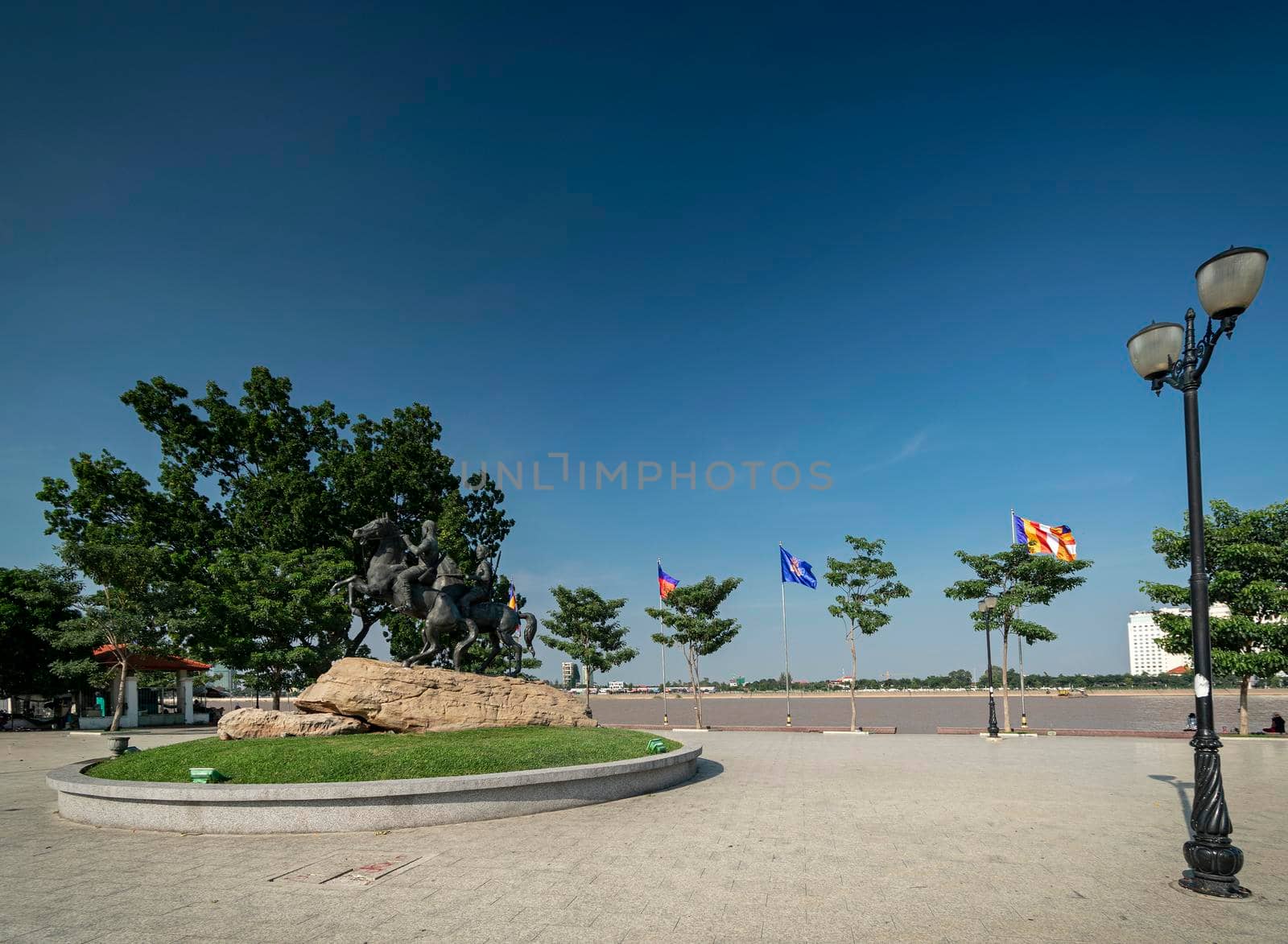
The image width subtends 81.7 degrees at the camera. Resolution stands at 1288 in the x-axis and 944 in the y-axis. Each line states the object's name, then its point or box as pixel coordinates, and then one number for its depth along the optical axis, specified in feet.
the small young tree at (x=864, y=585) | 96.89
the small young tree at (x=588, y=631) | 121.86
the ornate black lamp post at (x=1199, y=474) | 23.34
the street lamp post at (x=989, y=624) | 81.35
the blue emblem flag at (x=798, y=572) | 105.81
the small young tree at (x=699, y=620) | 107.04
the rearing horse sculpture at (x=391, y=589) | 54.08
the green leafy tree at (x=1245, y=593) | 73.05
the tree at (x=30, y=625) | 115.75
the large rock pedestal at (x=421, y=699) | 47.26
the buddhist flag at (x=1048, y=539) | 89.66
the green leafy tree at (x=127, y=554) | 96.99
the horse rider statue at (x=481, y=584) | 57.98
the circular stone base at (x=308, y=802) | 32.37
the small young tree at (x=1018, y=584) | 89.76
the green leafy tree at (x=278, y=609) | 93.15
